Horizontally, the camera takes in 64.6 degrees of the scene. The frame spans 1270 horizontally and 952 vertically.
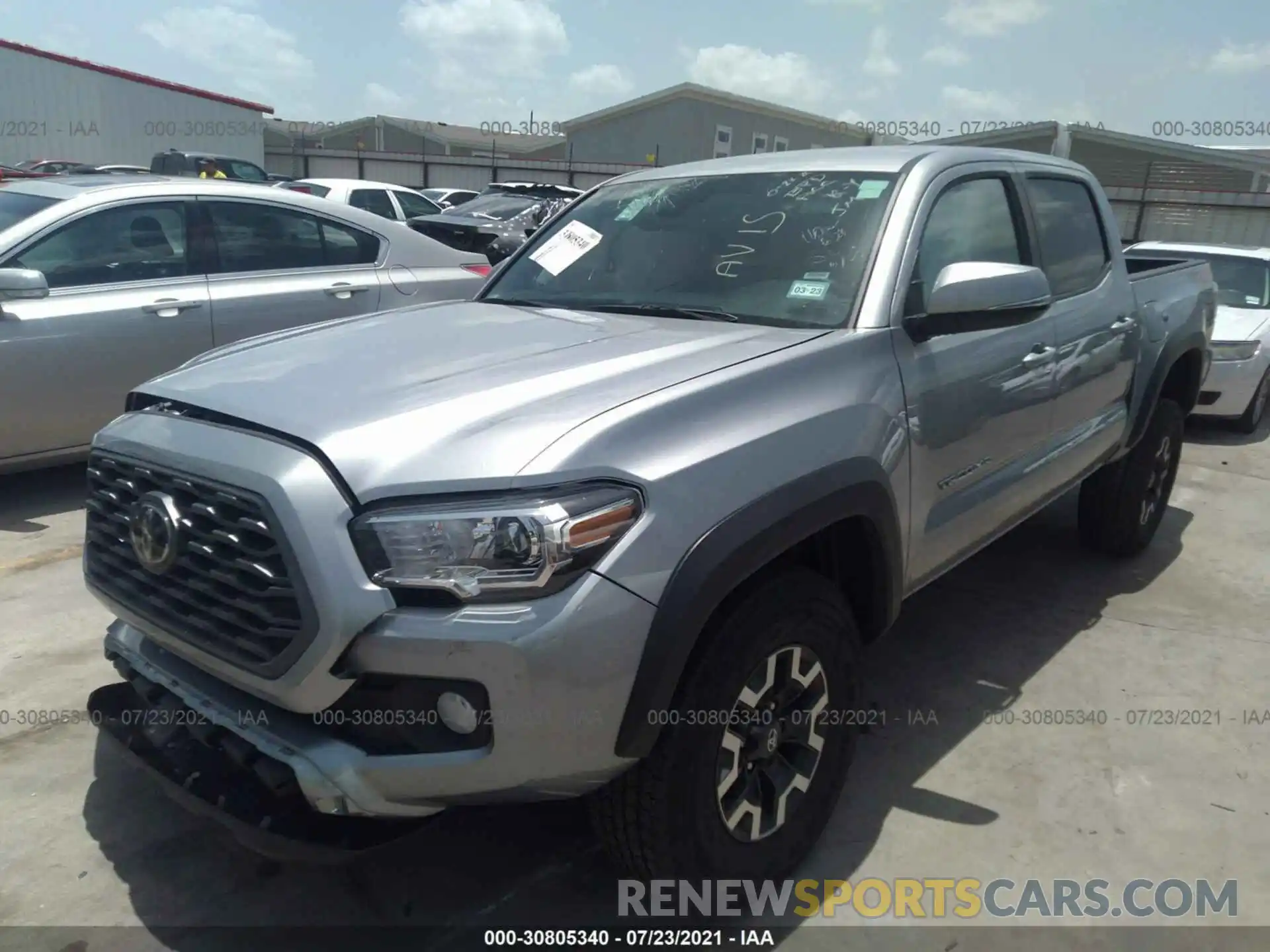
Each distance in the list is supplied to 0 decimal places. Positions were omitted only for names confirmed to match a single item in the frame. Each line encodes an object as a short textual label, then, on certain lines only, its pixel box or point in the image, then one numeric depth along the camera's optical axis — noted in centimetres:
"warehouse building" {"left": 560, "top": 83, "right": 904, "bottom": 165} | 3506
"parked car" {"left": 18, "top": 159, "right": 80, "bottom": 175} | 1869
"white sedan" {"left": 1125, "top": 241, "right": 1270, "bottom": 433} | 814
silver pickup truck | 194
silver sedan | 486
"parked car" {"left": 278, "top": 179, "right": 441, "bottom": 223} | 1374
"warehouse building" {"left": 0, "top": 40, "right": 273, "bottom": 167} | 2777
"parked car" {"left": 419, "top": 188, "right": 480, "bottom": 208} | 2014
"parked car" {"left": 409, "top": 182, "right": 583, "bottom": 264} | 844
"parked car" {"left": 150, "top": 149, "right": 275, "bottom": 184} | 1731
